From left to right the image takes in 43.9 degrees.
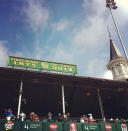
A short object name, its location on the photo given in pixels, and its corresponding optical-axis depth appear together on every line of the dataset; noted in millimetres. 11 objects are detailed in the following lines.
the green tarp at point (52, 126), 14422
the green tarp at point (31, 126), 13766
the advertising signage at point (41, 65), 20945
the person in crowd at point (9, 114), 14000
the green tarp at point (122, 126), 16962
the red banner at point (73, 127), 15125
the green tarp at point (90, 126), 15580
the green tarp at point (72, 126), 15062
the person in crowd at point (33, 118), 14623
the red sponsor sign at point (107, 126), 16361
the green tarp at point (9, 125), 13086
